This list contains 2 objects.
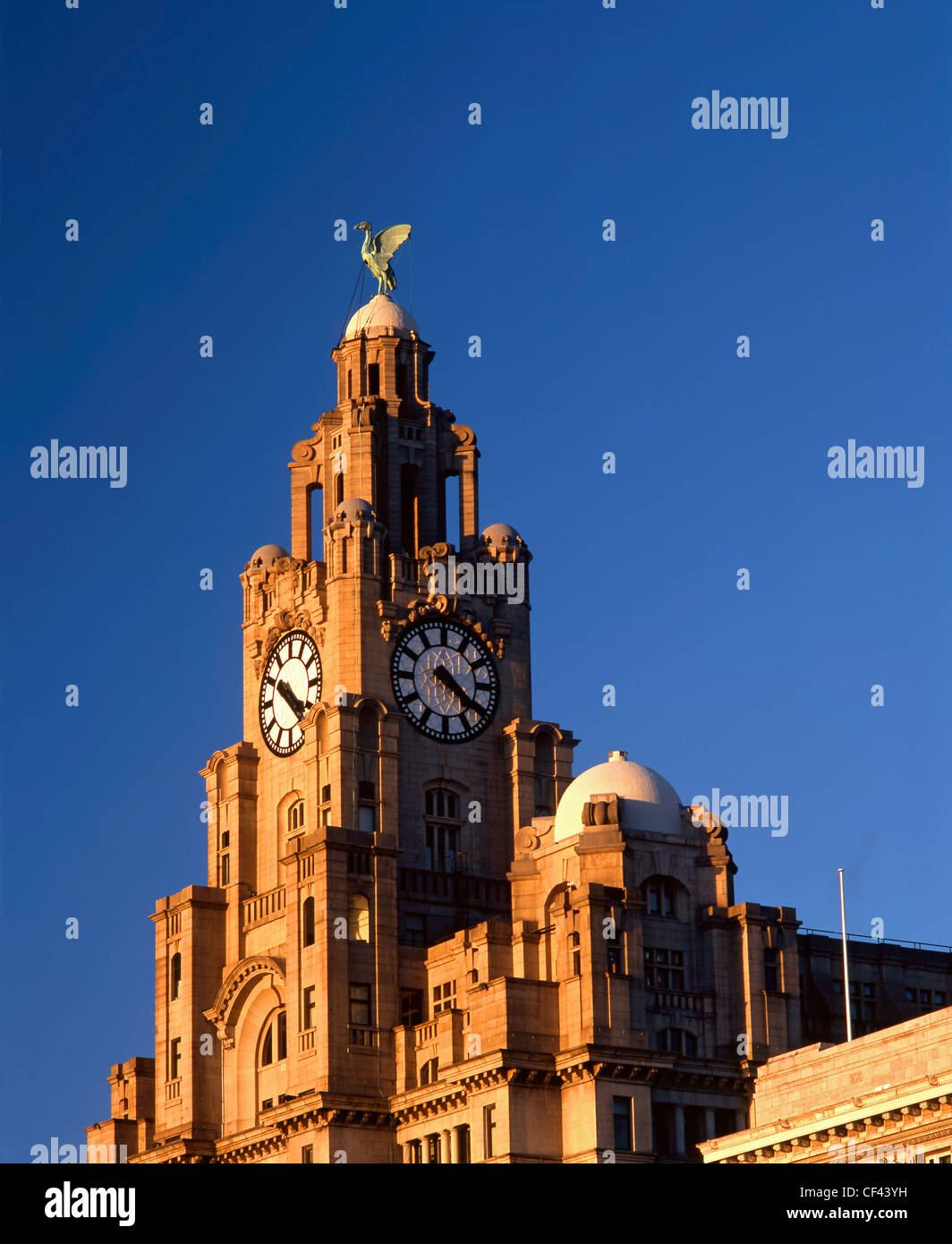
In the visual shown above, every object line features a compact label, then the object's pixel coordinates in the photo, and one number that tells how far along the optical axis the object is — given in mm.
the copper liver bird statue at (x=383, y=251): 150375
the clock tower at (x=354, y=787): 126688
